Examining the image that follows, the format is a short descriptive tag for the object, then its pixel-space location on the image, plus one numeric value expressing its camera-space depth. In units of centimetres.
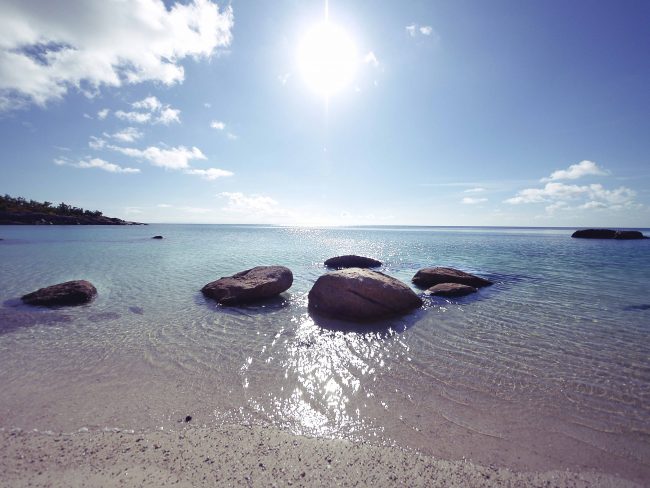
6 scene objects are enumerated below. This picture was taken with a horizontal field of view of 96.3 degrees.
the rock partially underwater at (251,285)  1231
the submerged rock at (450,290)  1405
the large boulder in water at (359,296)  1074
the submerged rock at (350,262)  2366
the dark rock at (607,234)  6707
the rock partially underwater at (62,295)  1146
